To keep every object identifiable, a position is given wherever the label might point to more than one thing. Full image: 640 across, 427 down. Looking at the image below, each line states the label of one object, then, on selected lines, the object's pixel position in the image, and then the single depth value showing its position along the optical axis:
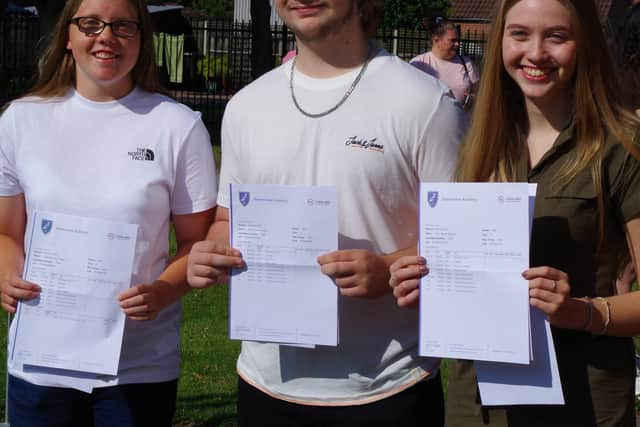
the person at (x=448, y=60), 11.59
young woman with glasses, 3.10
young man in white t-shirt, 2.84
